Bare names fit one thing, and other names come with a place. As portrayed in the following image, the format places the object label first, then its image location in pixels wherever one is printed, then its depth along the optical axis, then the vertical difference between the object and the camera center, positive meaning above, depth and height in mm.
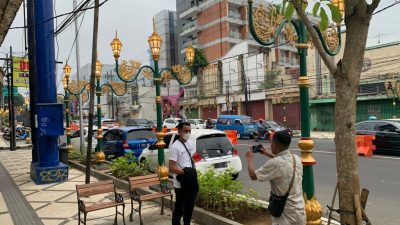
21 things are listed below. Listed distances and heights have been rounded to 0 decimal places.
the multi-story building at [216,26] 60750 +14403
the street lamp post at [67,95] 19016 +1144
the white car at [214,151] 10102 -1088
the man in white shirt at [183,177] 5875 -996
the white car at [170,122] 39625 -996
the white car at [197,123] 35653 -1080
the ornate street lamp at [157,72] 9928 +1512
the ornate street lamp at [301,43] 5457 +1024
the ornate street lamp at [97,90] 14234 +1320
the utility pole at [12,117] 26373 +30
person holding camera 4125 -775
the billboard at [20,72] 26838 +3383
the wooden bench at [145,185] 7172 -1431
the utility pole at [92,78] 8195 +830
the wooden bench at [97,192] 6493 -1409
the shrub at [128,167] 11250 -1620
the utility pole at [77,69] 17742 +2442
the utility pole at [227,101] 45850 +1287
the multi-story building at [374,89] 29500 +1531
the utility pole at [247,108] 39650 +271
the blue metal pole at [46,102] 11828 +463
